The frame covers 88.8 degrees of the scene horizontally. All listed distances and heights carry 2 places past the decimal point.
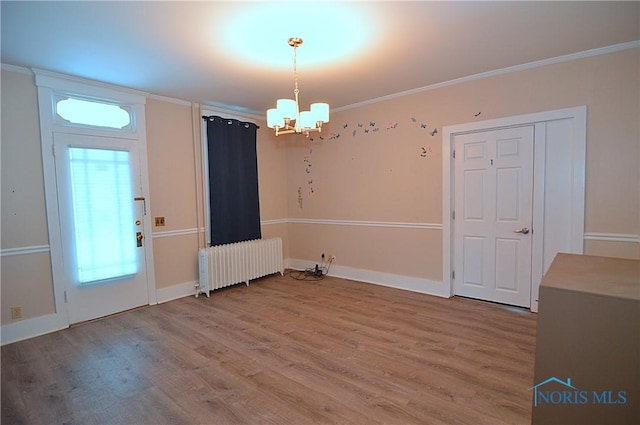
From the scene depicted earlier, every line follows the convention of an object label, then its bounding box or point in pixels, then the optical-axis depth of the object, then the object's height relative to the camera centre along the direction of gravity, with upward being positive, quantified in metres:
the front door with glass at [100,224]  3.51 -0.29
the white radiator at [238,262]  4.51 -1.00
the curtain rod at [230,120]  4.71 +1.14
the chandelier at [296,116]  2.75 +0.67
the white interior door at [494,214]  3.63 -0.30
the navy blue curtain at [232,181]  4.80 +0.22
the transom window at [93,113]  3.51 +0.97
